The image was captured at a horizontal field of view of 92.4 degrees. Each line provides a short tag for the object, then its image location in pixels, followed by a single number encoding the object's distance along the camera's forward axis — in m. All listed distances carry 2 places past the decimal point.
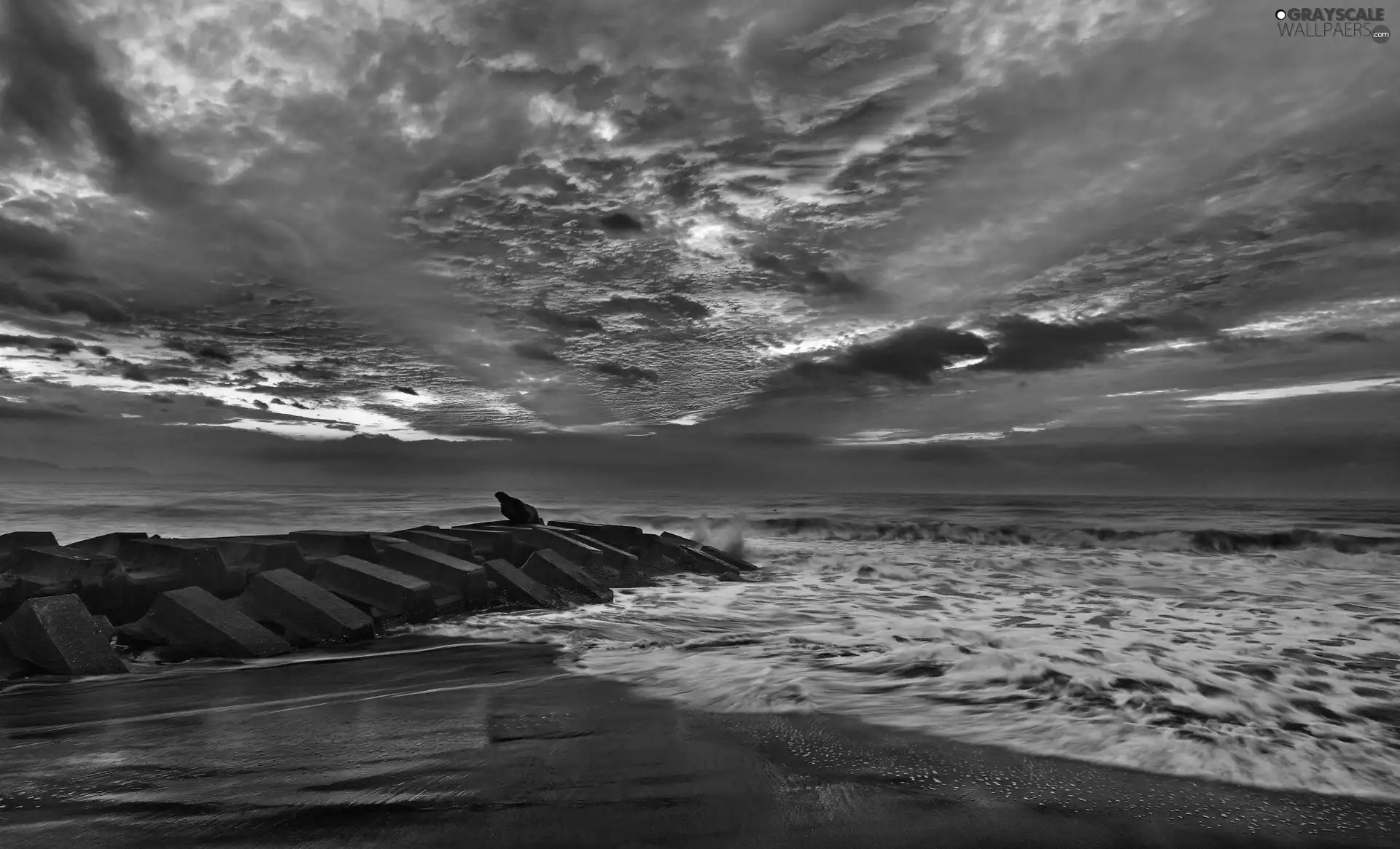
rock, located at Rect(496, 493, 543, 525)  11.29
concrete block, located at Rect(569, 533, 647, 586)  9.24
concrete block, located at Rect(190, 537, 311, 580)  6.63
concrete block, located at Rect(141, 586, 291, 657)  4.76
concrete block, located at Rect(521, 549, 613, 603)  7.84
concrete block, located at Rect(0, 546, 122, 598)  5.41
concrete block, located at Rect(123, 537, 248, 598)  6.01
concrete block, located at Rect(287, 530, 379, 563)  7.37
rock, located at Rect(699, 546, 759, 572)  11.59
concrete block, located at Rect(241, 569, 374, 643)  5.25
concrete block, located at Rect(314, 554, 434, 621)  6.02
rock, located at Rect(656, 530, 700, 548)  11.37
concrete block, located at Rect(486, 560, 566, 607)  7.18
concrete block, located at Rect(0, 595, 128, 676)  4.21
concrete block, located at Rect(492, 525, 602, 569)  9.17
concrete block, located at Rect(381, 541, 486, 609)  6.83
